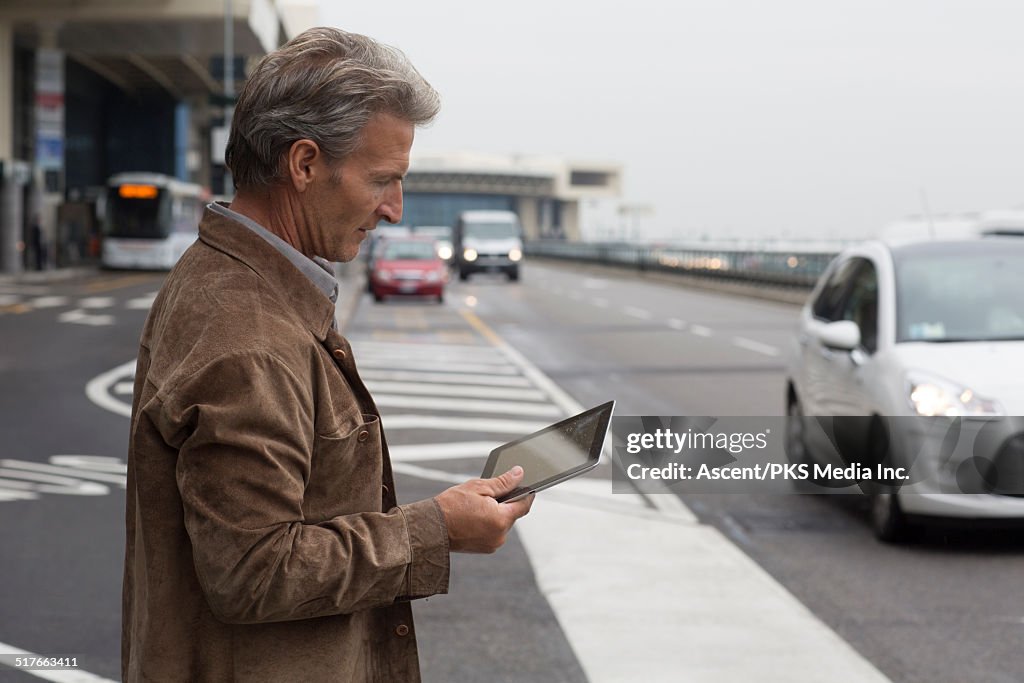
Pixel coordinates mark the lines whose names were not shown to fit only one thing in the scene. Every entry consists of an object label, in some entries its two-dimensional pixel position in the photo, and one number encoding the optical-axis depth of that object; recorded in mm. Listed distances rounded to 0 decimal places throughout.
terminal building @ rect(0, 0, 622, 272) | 48969
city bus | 53125
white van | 55125
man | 2084
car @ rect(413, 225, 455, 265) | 73688
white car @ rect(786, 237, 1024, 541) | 7340
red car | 35969
